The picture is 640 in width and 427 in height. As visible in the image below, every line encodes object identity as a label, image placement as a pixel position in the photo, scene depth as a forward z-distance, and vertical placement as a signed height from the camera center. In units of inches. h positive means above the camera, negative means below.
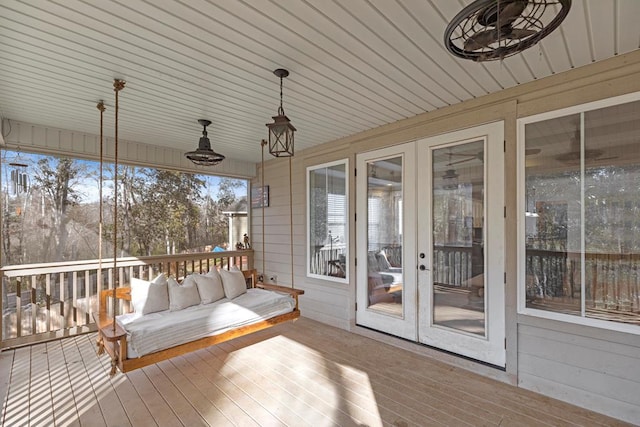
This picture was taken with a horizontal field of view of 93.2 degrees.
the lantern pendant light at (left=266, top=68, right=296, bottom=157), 104.5 +29.8
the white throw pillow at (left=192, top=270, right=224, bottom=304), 143.3 -34.2
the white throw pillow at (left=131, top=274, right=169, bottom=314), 130.0 -35.1
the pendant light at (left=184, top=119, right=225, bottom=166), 130.9 +26.9
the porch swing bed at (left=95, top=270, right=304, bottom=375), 98.7 -40.6
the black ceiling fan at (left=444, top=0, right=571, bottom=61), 54.2 +37.6
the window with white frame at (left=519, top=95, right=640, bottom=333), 90.4 +0.4
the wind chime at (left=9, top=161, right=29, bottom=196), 148.8 +18.9
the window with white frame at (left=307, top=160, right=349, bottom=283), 174.1 -2.9
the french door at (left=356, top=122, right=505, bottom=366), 116.9 -11.4
